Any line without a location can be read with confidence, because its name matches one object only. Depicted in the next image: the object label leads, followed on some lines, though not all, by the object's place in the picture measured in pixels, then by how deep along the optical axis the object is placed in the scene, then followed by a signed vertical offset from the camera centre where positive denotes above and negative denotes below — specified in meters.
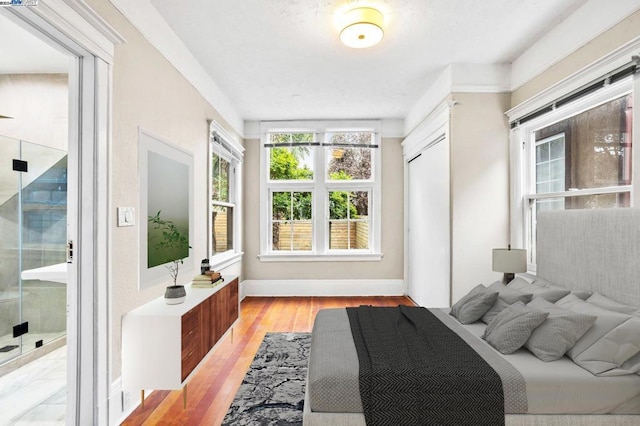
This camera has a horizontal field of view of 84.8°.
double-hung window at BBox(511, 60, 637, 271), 2.42 +0.50
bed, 1.70 -0.79
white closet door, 3.90 -0.16
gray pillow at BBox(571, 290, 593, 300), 2.34 -0.53
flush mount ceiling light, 2.65 +1.46
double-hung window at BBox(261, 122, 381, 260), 5.73 +0.36
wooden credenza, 2.24 -0.87
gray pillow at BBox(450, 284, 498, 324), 2.55 -0.67
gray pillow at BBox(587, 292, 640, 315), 1.99 -0.53
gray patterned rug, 2.22 -1.28
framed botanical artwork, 2.55 +0.06
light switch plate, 2.24 +0.00
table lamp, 3.08 -0.40
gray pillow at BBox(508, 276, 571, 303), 2.43 -0.54
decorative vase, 2.55 -0.58
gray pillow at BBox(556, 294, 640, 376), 1.74 -0.67
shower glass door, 2.82 -0.28
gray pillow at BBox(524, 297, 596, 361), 1.88 -0.65
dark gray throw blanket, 1.67 -0.84
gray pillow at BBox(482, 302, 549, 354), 1.99 -0.66
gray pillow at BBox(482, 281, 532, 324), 2.48 -0.60
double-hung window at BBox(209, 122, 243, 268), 4.21 +0.26
